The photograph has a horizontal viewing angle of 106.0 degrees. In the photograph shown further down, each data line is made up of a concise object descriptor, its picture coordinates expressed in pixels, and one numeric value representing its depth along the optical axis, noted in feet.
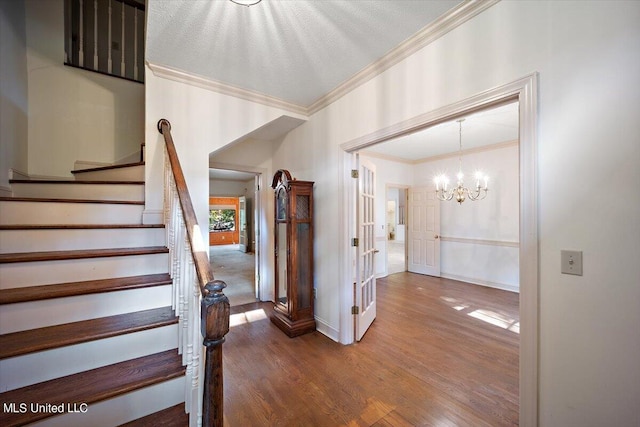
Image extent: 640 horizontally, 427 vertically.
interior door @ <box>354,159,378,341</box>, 8.88
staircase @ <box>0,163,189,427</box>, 3.60
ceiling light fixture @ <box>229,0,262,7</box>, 5.08
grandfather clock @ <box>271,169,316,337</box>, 9.31
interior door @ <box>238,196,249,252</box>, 32.01
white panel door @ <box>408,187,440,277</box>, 18.21
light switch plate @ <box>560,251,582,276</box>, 3.87
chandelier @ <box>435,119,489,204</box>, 13.78
